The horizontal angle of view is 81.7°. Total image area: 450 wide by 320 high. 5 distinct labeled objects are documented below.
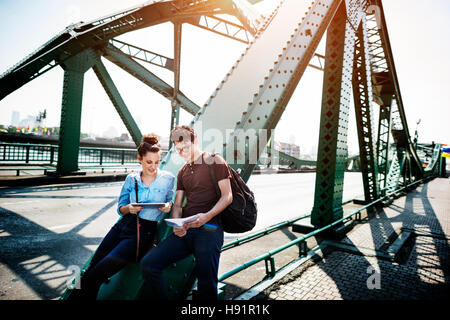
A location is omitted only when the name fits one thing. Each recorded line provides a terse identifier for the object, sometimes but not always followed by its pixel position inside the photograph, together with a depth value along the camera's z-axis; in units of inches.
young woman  79.8
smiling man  77.2
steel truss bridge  100.8
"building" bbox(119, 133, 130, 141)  4640.8
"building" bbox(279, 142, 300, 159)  5167.3
